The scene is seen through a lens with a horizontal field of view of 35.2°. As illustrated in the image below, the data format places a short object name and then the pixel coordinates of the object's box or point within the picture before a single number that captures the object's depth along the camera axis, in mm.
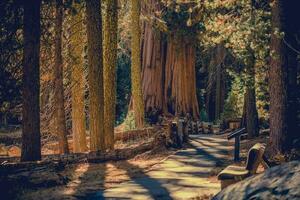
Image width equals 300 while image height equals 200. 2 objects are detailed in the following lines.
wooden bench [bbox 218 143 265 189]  7918
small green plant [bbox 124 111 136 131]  25312
